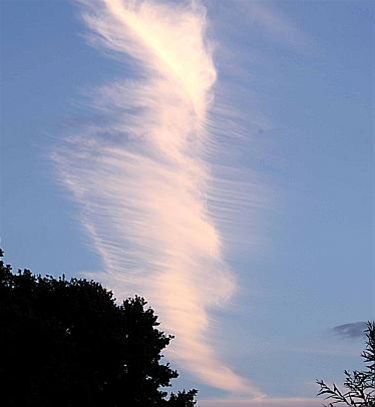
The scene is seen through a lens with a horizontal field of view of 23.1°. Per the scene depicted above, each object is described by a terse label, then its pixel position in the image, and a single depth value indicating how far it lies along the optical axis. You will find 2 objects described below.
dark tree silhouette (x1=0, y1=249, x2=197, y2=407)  56.25
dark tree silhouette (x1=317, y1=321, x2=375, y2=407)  29.08
